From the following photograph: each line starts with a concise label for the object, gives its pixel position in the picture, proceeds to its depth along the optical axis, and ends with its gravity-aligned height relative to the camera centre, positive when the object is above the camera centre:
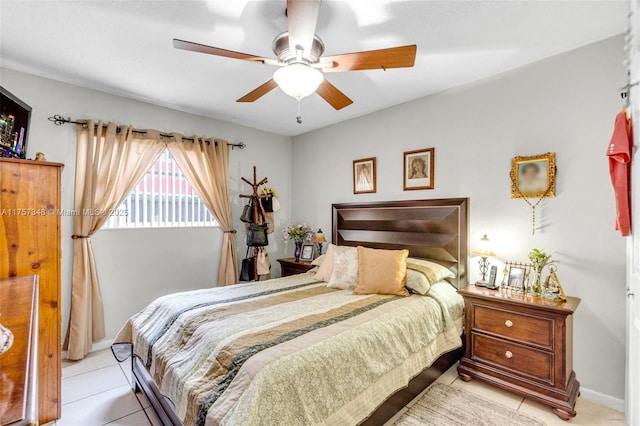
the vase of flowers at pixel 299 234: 4.18 -0.28
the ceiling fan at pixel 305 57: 1.44 +0.93
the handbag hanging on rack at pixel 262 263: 3.90 -0.65
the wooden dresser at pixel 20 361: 0.59 -0.41
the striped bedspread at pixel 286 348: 1.35 -0.78
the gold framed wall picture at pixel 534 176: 2.38 +0.35
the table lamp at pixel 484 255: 2.56 -0.34
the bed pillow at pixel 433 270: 2.67 -0.51
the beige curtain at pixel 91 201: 2.84 +0.13
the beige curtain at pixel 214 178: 3.57 +0.45
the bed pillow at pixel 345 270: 2.82 -0.54
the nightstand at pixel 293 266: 3.78 -0.69
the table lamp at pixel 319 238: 3.91 -0.31
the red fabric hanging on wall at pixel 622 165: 1.74 +0.32
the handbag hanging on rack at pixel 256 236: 3.81 -0.28
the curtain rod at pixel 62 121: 2.81 +0.90
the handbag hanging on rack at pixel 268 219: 4.08 -0.07
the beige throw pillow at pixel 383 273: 2.59 -0.52
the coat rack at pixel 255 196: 3.87 +0.24
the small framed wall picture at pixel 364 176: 3.65 +0.51
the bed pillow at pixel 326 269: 3.15 -0.59
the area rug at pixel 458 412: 1.95 -1.37
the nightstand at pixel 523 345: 2.03 -0.98
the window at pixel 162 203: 3.31 +0.12
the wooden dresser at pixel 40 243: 1.78 -0.19
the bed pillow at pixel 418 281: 2.54 -0.58
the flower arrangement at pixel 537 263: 2.30 -0.37
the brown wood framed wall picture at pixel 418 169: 3.14 +0.52
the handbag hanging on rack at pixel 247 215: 3.84 -0.01
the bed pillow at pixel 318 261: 3.52 -0.56
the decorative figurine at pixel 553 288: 2.17 -0.54
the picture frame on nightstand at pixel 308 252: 4.07 -0.53
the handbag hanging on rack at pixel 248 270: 3.83 -0.73
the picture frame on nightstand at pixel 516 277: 2.44 -0.51
